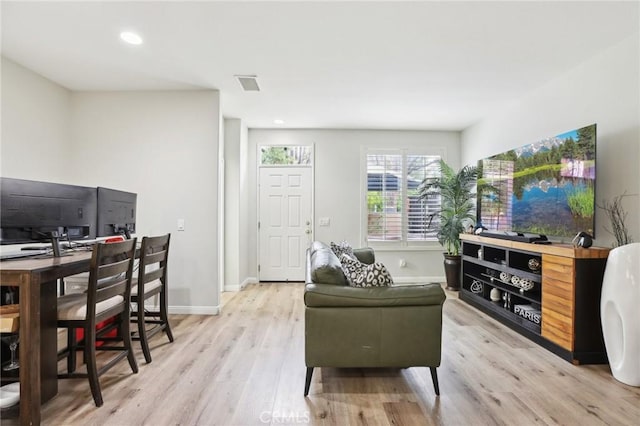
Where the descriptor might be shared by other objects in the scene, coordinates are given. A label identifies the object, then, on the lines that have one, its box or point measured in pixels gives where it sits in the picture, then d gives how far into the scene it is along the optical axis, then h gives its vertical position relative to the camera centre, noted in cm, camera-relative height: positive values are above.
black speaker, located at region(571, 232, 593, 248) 263 -19
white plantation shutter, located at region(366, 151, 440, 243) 565 +20
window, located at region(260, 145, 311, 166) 570 +99
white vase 226 -66
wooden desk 171 -59
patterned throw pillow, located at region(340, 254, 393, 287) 220 -41
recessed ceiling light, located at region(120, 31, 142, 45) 267 +141
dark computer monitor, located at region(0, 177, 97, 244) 186 +0
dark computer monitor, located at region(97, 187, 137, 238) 255 -1
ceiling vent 350 +141
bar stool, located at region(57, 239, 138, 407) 203 -61
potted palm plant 503 +9
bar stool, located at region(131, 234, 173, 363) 263 -64
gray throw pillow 363 -39
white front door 564 -7
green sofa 211 -71
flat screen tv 285 +29
